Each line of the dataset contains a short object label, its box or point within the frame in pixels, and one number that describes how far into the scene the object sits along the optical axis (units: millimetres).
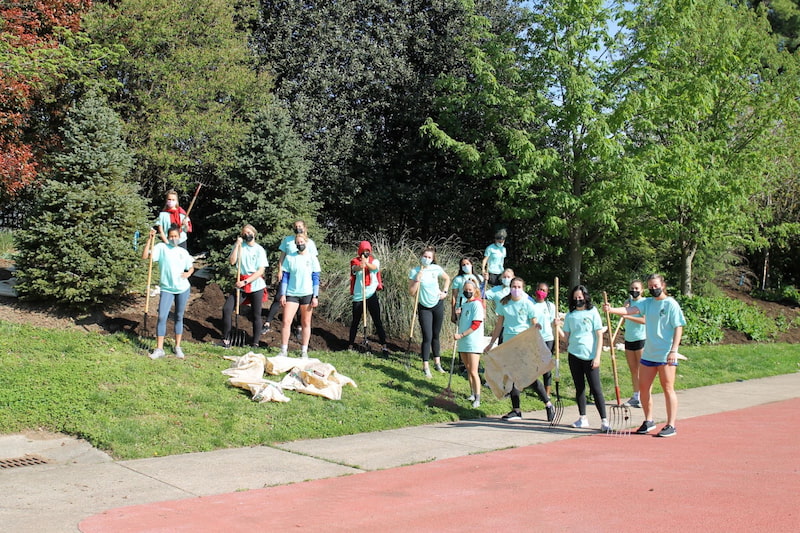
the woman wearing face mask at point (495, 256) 14125
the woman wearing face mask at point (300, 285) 10766
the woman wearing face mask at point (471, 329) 10062
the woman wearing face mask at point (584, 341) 9055
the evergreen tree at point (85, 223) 11047
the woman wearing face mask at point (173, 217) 10875
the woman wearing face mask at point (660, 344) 8867
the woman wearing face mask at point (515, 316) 9969
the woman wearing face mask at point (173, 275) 9961
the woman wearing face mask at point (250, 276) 10953
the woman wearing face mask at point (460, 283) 11344
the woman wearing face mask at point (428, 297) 11352
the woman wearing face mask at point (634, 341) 10594
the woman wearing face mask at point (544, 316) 10250
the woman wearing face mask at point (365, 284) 11852
